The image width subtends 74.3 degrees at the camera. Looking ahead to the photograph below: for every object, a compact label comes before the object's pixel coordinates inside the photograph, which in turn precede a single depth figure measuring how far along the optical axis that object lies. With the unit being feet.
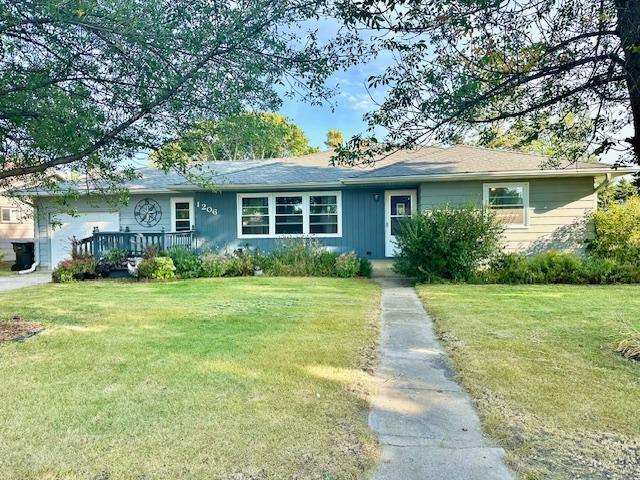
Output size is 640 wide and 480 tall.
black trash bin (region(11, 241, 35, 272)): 47.80
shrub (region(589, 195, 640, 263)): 34.88
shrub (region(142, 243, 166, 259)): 38.34
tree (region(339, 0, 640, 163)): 12.72
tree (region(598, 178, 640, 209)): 39.32
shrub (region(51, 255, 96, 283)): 36.78
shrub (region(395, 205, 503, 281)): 31.40
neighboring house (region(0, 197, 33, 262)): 66.95
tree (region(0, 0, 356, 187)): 14.37
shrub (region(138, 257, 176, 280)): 36.86
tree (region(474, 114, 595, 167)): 16.10
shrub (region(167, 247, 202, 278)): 37.91
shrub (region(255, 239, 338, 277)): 37.99
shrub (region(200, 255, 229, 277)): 38.29
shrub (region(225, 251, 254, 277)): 38.91
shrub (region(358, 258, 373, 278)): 37.35
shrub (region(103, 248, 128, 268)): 39.24
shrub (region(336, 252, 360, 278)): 36.78
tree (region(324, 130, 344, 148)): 113.19
